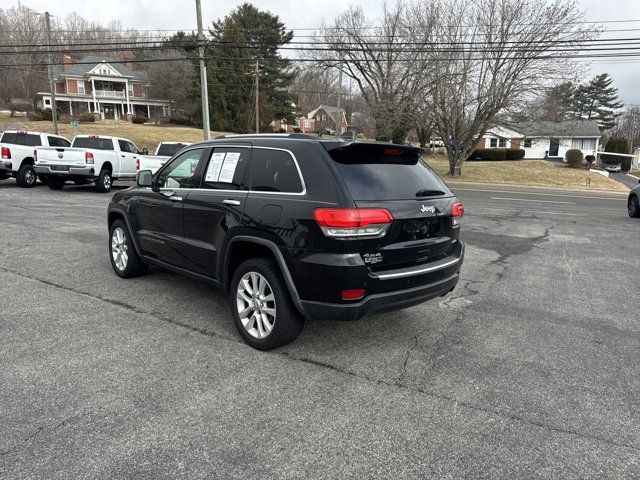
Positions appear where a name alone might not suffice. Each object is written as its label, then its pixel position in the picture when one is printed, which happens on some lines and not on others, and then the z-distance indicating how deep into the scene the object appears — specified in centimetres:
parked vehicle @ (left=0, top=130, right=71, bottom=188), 1573
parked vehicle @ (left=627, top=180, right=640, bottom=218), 1289
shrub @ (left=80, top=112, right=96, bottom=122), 5488
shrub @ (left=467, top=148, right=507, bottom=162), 4712
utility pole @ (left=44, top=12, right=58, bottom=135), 2995
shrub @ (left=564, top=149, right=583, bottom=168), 4265
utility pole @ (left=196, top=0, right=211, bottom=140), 2298
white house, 5797
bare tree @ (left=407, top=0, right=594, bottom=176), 2662
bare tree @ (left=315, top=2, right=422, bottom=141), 3023
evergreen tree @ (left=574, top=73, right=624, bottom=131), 8562
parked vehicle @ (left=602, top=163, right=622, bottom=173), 5385
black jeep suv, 350
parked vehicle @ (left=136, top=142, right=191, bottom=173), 1716
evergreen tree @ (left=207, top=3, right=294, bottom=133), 5278
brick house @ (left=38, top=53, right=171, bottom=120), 6519
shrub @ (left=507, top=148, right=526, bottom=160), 4728
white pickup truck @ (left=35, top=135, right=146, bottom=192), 1502
